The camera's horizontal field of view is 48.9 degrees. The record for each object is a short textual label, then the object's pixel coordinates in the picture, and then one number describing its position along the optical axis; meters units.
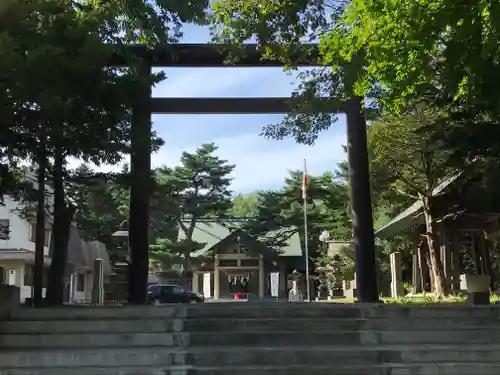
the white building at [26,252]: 24.52
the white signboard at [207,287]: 33.78
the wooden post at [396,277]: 19.22
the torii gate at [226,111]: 9.90
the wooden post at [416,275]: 22.20
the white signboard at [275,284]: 28.24
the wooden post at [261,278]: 33.80
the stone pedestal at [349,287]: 20.85
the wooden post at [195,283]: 36.09
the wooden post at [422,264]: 21.15
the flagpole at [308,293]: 21.23
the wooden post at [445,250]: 17.38
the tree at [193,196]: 34.44
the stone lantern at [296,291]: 26.68
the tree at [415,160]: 14.88
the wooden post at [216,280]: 34.03
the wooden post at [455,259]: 17.66
